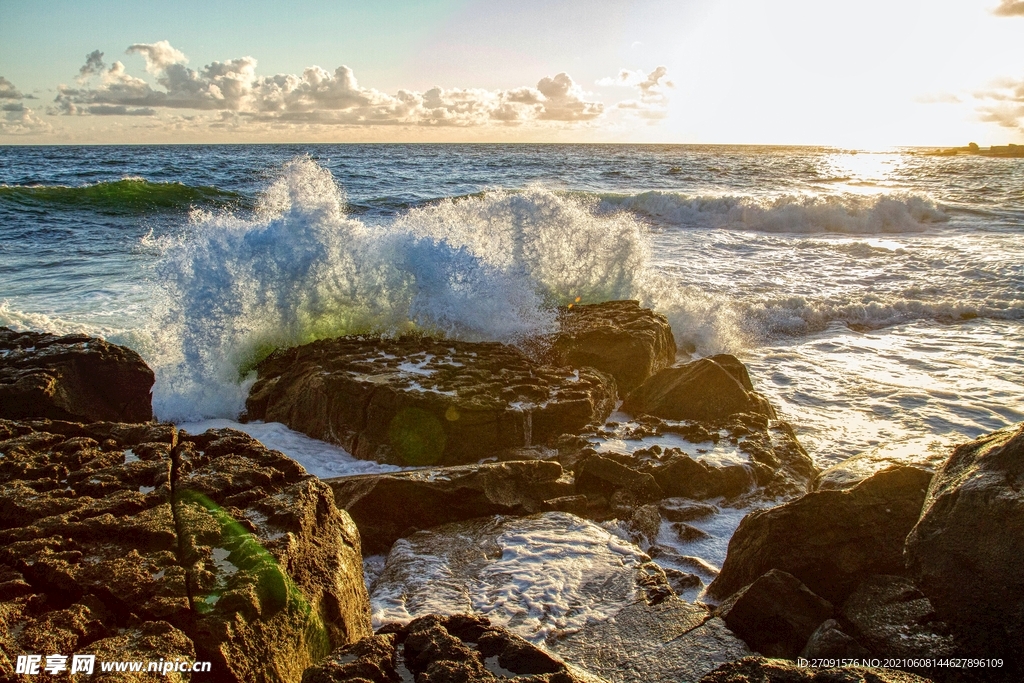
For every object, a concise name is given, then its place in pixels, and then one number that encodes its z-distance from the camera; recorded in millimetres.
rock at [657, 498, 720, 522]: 4020
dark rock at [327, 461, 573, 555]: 3684
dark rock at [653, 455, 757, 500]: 4277
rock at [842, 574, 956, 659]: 2371
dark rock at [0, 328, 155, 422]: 4234
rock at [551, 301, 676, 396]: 5902
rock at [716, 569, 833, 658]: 2615
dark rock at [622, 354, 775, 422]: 5344
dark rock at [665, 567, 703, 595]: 3319
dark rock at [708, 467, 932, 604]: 2912
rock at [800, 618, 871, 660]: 2439
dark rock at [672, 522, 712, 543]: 3826
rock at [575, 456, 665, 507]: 4133
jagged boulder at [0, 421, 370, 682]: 1917
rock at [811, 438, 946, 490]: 3318
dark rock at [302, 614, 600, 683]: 1916
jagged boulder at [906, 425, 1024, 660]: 2143
